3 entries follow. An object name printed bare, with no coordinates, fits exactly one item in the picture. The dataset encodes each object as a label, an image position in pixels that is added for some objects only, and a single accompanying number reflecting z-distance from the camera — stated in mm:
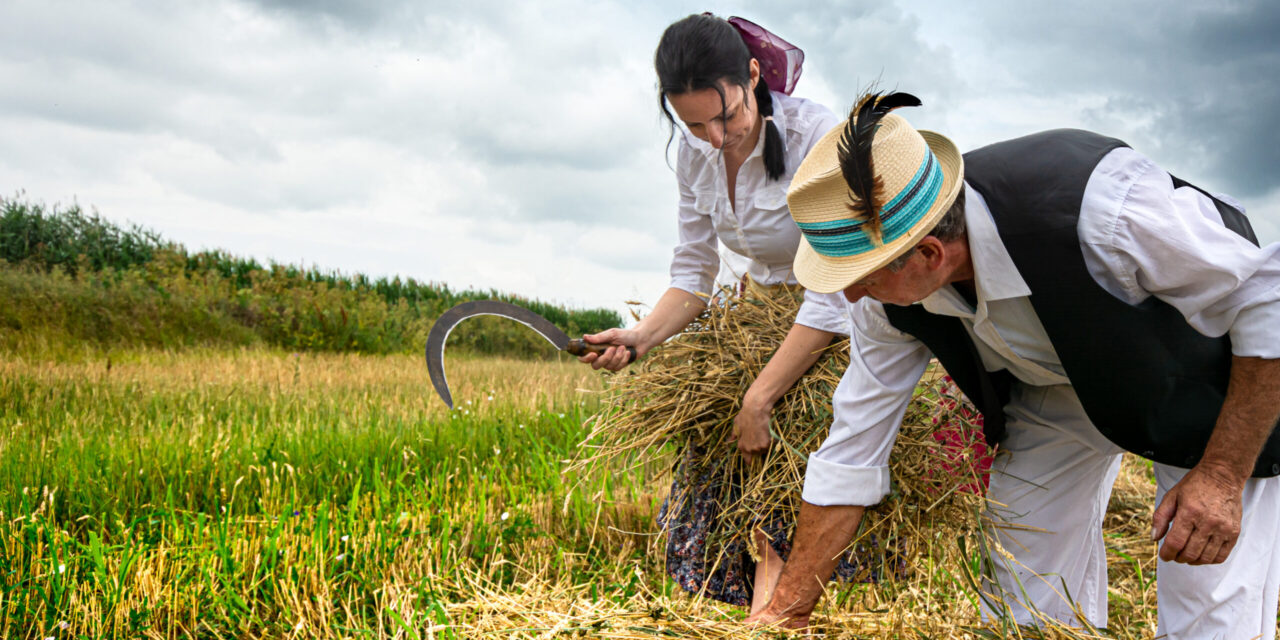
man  1734
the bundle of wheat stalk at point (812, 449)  2352
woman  2406
